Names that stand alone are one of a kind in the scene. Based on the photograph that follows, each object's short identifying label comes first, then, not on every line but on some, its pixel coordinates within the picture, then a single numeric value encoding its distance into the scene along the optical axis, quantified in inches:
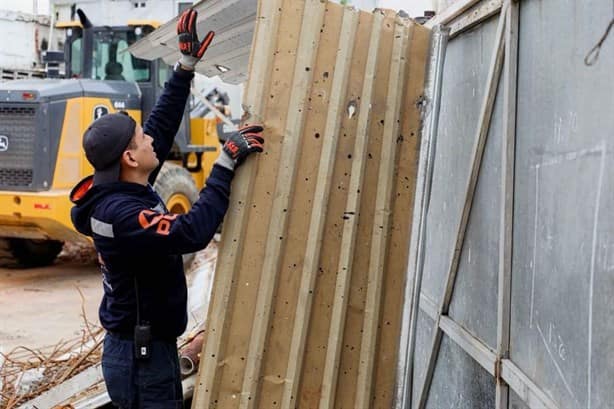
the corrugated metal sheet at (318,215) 111.3
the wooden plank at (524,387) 81.1
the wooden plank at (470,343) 100.1
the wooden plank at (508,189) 95.0
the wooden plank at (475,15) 104.0
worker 115.1
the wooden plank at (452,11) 117.6
